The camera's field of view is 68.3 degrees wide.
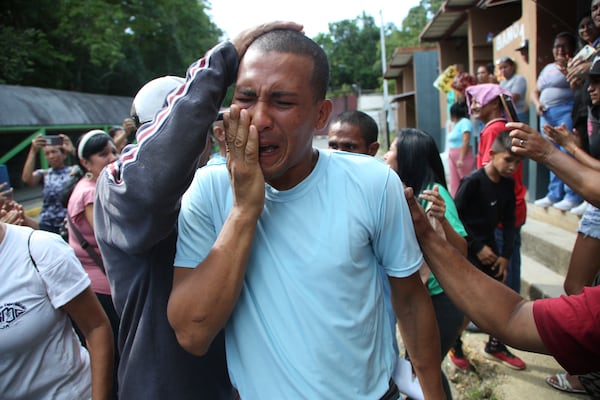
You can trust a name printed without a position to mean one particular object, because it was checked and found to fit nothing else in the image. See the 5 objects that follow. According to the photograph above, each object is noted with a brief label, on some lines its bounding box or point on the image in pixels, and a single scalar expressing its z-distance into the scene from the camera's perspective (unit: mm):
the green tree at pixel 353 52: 61125
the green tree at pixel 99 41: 18659
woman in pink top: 2854
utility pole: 24159
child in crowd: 3219
